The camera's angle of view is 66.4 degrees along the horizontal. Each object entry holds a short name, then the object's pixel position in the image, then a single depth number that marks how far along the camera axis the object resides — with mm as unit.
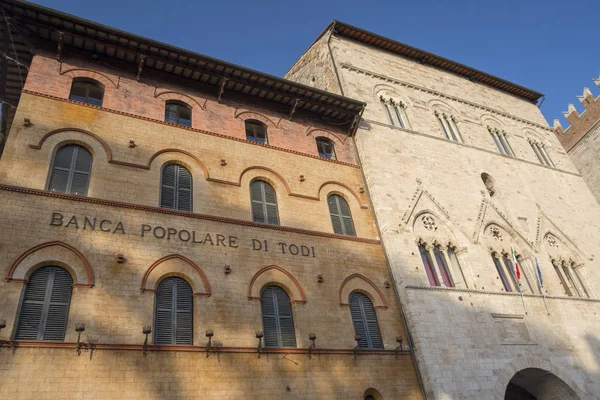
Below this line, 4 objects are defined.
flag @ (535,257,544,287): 15527
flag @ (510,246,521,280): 15129
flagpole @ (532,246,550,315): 14802
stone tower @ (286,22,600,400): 12766
